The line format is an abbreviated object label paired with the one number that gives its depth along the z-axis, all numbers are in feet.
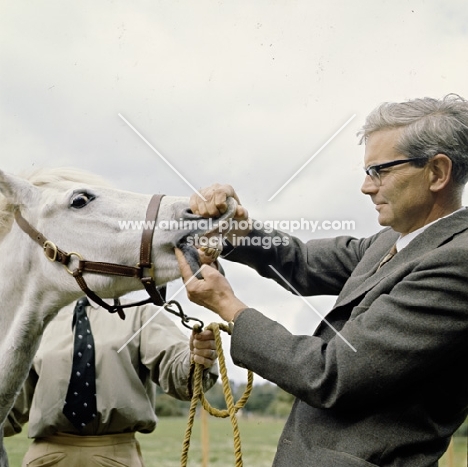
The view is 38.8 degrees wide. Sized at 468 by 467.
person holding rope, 10.37
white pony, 8.08
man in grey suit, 6.48
